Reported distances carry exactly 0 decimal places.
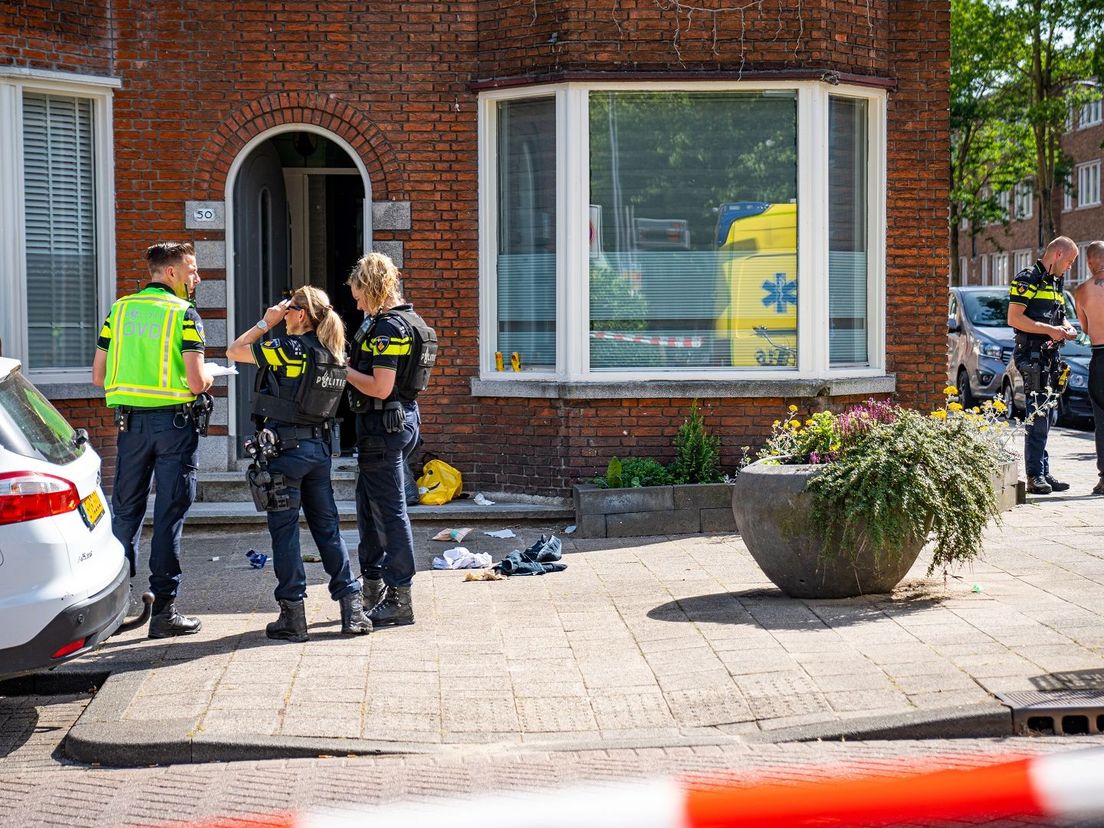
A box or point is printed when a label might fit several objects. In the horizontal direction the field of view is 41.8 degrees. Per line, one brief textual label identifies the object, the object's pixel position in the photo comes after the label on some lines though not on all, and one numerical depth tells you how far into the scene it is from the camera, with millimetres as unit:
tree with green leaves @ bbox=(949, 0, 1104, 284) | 35312
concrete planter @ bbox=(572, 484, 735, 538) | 10766
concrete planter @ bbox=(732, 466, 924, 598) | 7883
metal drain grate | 6004
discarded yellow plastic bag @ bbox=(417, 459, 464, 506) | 11523
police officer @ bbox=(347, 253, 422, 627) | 7617
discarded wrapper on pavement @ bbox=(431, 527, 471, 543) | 10656
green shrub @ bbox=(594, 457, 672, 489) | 10961
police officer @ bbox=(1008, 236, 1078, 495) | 12023
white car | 5762
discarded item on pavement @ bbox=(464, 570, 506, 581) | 9188
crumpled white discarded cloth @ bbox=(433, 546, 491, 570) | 9633
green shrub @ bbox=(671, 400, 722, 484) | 11070
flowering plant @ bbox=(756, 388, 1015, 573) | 7684
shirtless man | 11727
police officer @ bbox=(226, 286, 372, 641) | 7379
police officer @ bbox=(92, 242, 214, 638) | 7727
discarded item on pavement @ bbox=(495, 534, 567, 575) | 9383
